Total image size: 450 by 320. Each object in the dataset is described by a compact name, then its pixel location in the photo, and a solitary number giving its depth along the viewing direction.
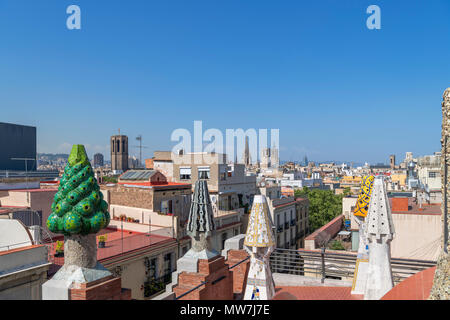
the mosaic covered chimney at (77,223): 5.25
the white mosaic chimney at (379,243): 6.67
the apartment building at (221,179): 29.55
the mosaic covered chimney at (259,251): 6.80
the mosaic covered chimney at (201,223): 8.05
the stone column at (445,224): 3.57
